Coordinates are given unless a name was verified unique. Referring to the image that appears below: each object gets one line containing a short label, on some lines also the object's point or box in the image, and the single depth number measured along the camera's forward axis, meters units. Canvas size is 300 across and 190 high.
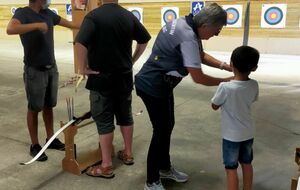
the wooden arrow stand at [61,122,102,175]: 2.79
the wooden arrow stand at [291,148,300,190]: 1.91
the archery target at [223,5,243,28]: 7.92
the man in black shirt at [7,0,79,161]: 2.75
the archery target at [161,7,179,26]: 8.70
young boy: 2.06
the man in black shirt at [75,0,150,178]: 2.52
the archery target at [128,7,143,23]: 9.22
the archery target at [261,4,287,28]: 7.51
